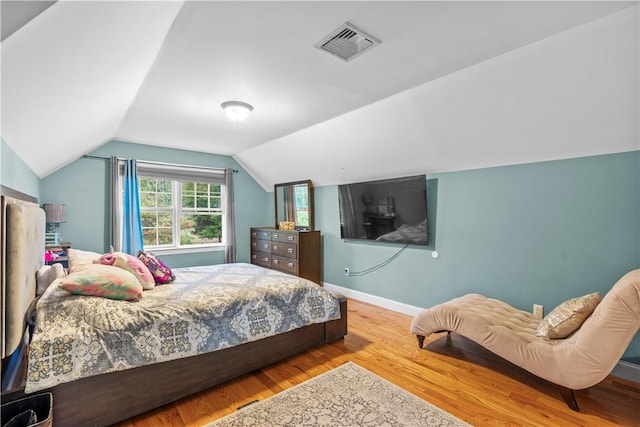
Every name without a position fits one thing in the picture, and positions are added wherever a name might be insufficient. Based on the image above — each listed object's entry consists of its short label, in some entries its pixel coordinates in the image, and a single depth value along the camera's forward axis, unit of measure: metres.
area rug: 1.87
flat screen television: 3.63
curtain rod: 4.32
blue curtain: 4.51
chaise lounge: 1.85
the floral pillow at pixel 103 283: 1.99
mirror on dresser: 5.18
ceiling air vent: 1.85
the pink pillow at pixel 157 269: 2.76
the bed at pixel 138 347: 1.66
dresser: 4.74
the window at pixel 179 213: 4.99
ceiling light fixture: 3.01
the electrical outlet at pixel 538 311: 2.79
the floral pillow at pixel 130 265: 2.47
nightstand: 3.35
